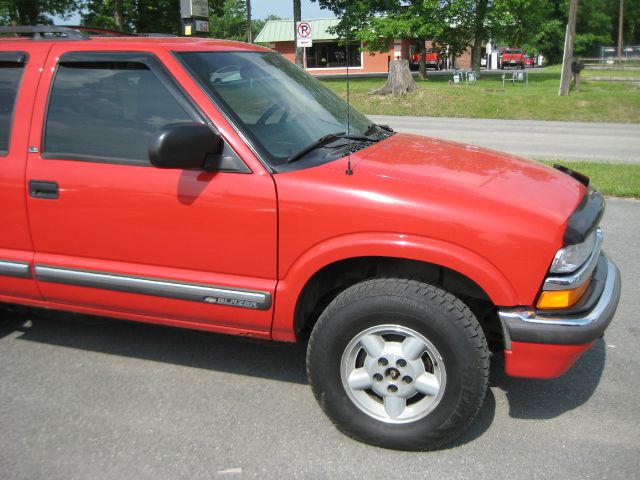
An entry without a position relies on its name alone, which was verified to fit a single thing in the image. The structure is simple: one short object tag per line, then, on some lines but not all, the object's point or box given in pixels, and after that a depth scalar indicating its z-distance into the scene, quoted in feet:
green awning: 178.19
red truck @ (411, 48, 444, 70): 182.51
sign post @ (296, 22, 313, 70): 42.25
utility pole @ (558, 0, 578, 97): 69.05
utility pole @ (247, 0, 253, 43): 104.94
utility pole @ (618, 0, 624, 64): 150.28
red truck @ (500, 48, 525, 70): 182.07
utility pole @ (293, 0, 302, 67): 100.94
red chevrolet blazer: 9.04
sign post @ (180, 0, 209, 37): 49.52
